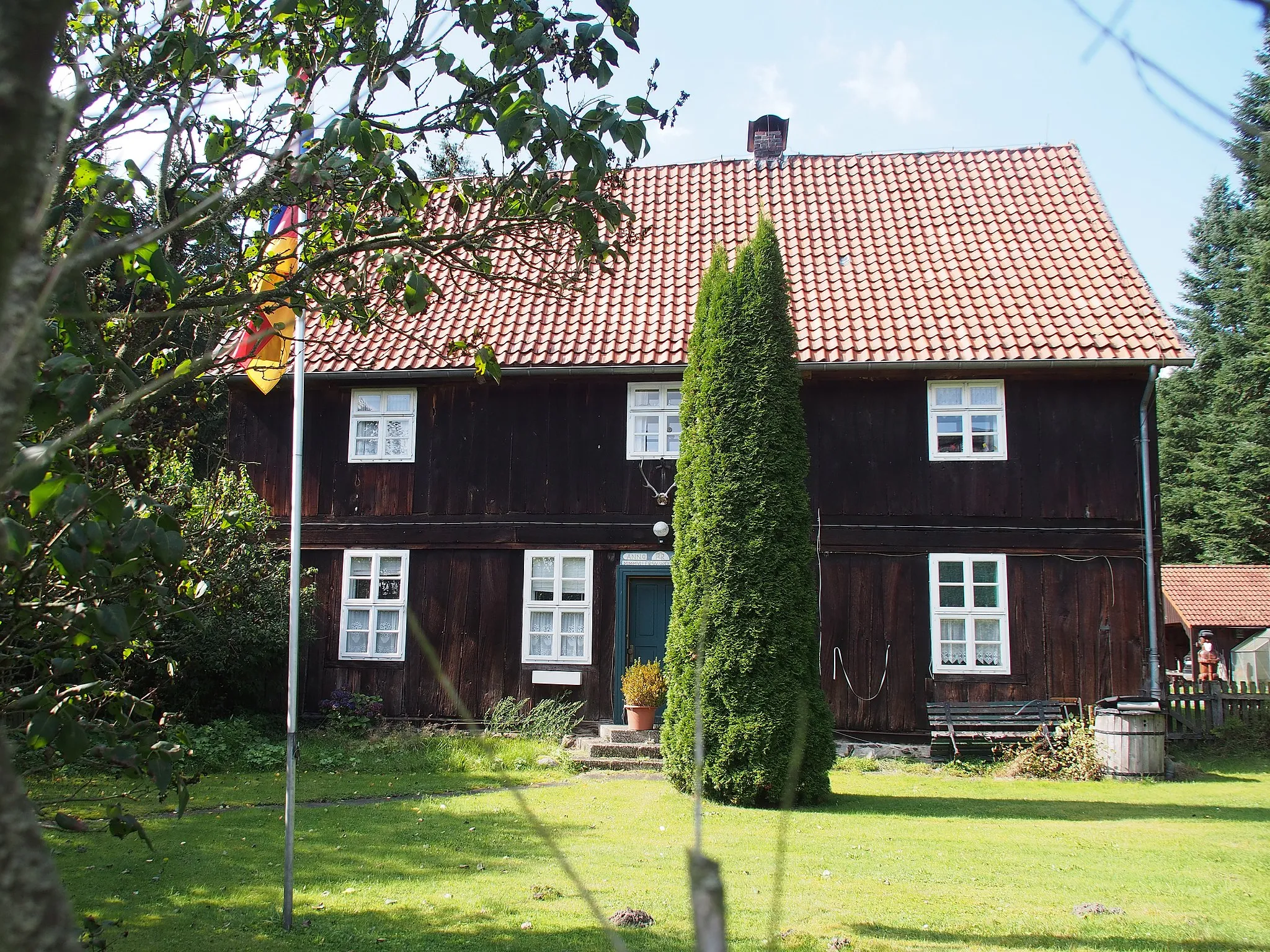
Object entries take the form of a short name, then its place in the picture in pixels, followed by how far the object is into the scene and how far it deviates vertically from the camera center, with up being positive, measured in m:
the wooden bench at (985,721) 14.86 -1.60
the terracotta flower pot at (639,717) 14.98 -1.64
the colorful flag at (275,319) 5.23 +1.75
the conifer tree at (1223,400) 32.33 +7.23
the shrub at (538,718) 15.59 -1.77
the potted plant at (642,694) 14.90 -1.29
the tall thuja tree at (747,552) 10.80 +0.60
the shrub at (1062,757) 13.62 -1.97
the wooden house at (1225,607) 31.48 +0.17
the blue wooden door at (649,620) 16.30 -0.25
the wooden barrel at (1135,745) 13.38 -1.72
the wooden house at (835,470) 15.39 +2.13
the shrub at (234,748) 13.45 -2.05
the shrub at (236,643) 14.10 -0.67
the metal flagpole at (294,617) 6.06 -0.12
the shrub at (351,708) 16.14 -1.73
